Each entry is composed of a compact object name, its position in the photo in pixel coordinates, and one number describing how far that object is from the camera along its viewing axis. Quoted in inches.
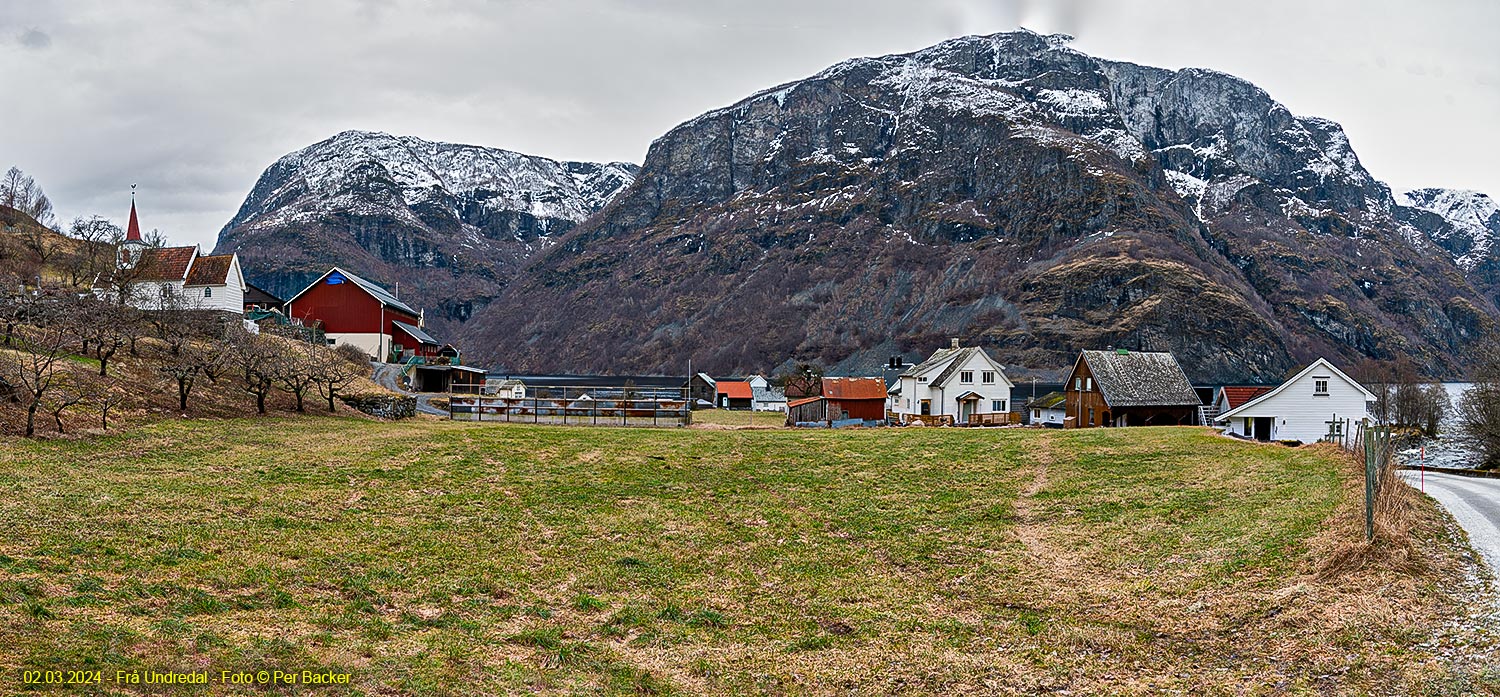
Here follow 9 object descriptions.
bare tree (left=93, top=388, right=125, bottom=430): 965.2
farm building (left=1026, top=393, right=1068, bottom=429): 3255.4
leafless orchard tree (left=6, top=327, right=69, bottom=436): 904.3
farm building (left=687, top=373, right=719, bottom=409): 4407.0
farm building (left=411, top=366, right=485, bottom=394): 2810.0
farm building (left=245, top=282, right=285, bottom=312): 3189.0
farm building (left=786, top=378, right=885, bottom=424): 3029.0
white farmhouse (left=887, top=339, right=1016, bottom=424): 2847.0
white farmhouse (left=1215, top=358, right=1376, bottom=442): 2071.9
